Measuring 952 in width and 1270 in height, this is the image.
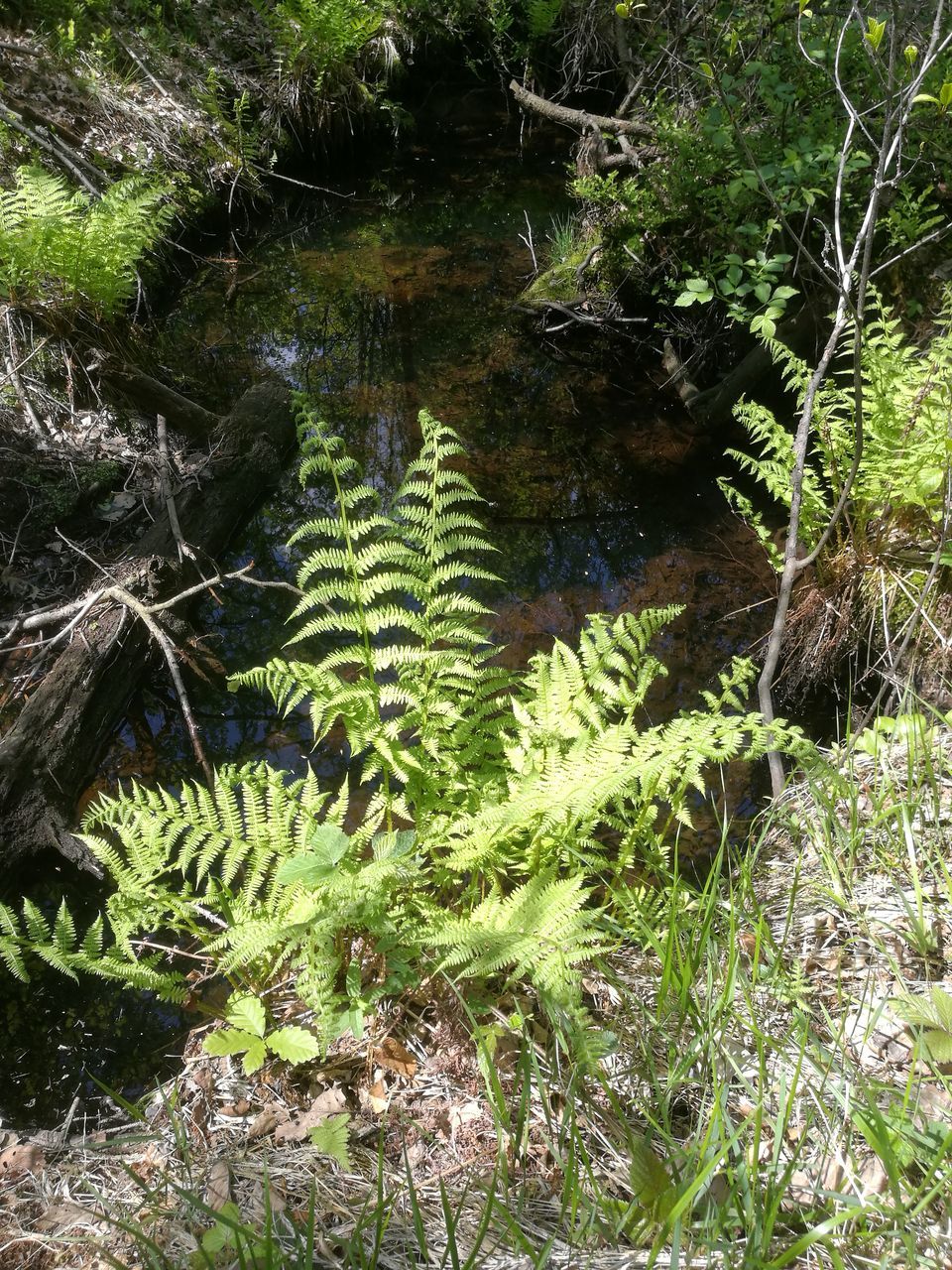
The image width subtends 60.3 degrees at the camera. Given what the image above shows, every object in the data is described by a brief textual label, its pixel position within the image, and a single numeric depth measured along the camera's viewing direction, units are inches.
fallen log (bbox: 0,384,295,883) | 115.7
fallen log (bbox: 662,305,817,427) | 192.4
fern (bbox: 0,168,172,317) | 144.3
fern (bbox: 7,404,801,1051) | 73.4
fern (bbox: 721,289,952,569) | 124.9
